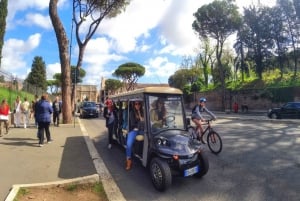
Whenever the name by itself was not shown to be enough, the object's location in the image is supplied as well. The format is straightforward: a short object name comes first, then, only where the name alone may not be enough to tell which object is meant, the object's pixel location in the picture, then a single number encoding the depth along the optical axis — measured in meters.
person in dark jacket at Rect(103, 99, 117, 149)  5.89
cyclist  5.91
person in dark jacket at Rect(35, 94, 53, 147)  5.94
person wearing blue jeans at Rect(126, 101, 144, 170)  4.27
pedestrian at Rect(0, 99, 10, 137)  7.22
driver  4.03
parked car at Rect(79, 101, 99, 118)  15.53
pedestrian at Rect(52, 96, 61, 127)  9.65
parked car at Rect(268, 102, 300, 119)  14.07
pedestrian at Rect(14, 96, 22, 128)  8.91
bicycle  5.20
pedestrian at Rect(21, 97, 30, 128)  9.00
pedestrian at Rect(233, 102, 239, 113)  22.00
